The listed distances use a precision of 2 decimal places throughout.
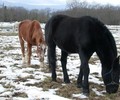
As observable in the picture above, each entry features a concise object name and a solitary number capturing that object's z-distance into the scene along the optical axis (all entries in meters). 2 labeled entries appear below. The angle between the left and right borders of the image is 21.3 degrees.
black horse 6.49
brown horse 9.41
